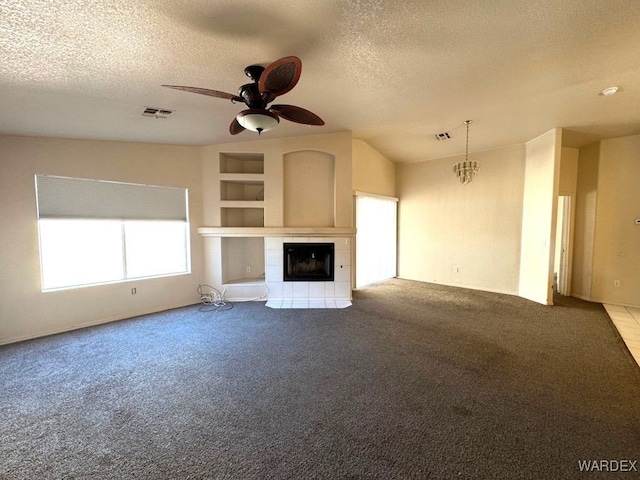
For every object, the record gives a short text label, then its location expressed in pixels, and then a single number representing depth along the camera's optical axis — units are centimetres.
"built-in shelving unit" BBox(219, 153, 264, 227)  504
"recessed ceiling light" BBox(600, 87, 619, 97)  311
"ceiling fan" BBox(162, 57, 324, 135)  191
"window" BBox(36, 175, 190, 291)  382
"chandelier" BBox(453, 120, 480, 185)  432
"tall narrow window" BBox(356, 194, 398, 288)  591
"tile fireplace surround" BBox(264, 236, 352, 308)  498
